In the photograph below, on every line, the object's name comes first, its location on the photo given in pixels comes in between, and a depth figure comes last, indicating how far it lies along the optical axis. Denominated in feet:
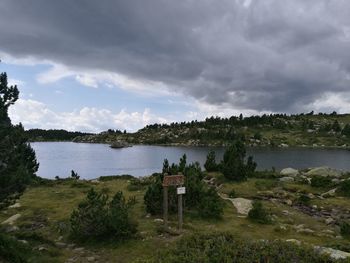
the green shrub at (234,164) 119.85
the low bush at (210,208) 68.19
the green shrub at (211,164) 144.05
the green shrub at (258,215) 69.08
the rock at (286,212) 78.28
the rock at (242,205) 78.32
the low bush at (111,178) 135.74
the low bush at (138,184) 102.00
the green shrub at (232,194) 92.42
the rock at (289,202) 90.12
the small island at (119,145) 608.02
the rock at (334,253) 28.50
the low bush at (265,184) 109.91
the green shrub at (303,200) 91.61
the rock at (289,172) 142.96
